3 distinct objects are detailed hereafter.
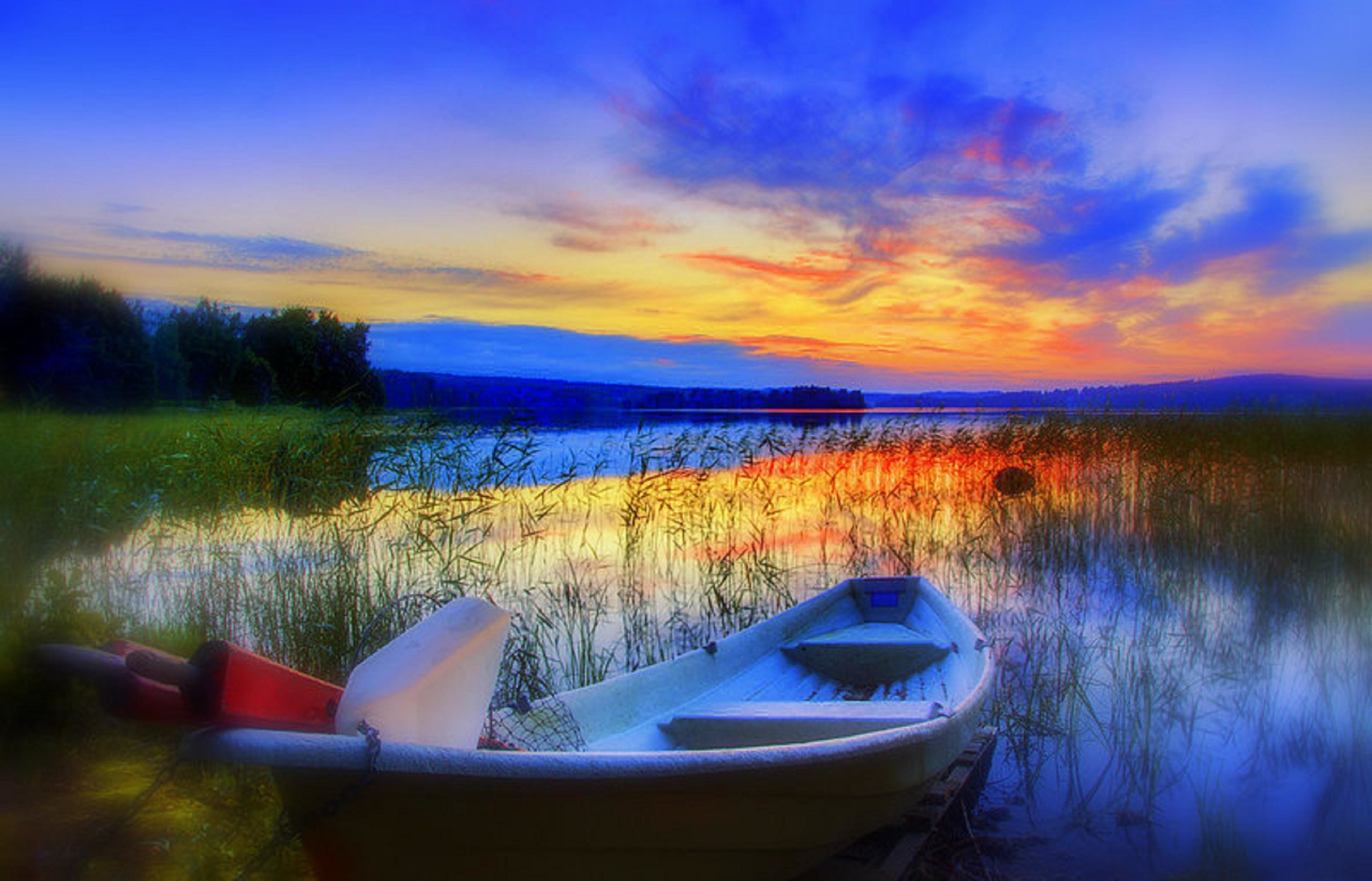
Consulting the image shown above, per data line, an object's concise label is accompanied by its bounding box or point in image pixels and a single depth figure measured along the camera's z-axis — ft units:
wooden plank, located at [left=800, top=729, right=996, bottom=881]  12.33
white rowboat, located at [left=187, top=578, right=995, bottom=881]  8.20
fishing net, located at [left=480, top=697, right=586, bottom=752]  12.10
